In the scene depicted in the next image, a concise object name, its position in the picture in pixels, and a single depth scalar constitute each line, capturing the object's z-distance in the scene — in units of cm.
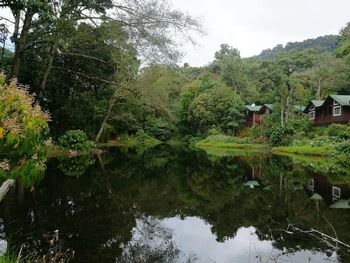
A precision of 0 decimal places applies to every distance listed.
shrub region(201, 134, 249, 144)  4422
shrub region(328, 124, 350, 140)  3001
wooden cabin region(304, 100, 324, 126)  4338
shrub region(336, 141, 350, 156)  2431
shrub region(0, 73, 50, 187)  380
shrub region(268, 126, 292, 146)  3569
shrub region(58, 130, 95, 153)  2423
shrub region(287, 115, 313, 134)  3897
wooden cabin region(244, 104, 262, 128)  5456
